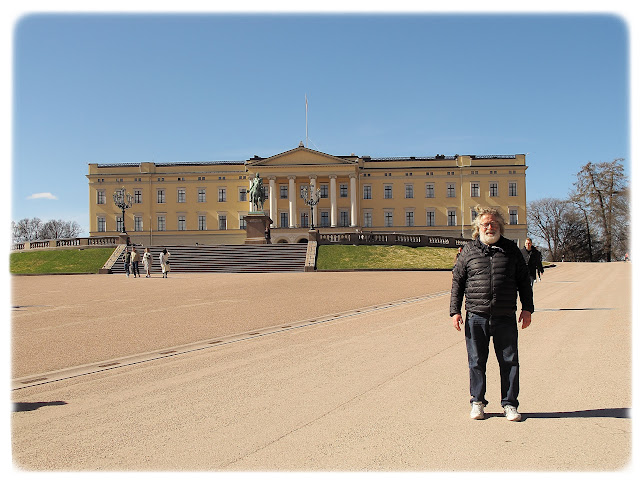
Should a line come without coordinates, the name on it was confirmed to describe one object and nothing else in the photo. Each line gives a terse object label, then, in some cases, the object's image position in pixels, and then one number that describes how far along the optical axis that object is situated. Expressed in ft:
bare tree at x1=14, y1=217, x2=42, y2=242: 377.50
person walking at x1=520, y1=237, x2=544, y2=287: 49.98
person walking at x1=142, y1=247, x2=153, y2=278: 128.68
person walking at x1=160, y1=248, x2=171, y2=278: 121.34
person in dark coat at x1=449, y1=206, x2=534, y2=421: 19.80
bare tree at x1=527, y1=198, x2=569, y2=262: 331.98
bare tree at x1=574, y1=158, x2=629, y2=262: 266.77
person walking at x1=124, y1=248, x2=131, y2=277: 131.79
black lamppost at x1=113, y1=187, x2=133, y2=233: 202.54
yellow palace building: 301.22
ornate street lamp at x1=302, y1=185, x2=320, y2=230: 277.25
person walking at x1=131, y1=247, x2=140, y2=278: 125.80
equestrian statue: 206.18
